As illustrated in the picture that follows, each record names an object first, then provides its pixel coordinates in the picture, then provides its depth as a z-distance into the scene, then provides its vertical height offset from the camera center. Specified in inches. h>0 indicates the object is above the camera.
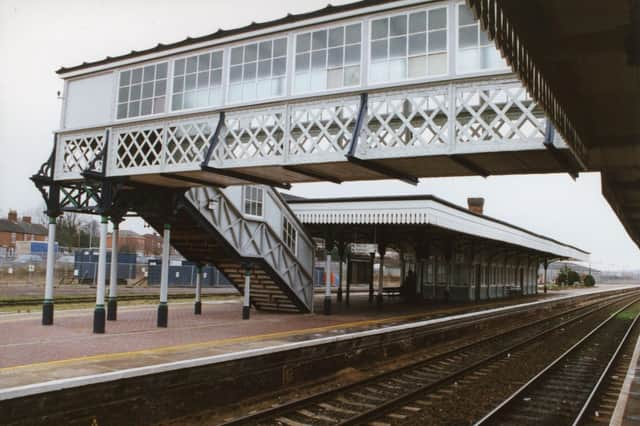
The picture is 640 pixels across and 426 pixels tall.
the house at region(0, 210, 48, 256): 2775.6 +124.8
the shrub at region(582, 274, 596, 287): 3321.9 -49.1
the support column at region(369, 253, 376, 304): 1048.6 -46.5
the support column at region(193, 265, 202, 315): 745.7 -43.1
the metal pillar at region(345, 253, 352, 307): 1024.9 -9.9
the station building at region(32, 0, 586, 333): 419.8 +114.8
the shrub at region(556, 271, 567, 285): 3129.4 -39.7
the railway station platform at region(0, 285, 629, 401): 322.7 -66.5
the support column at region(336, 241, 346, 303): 946.7 +26.7
